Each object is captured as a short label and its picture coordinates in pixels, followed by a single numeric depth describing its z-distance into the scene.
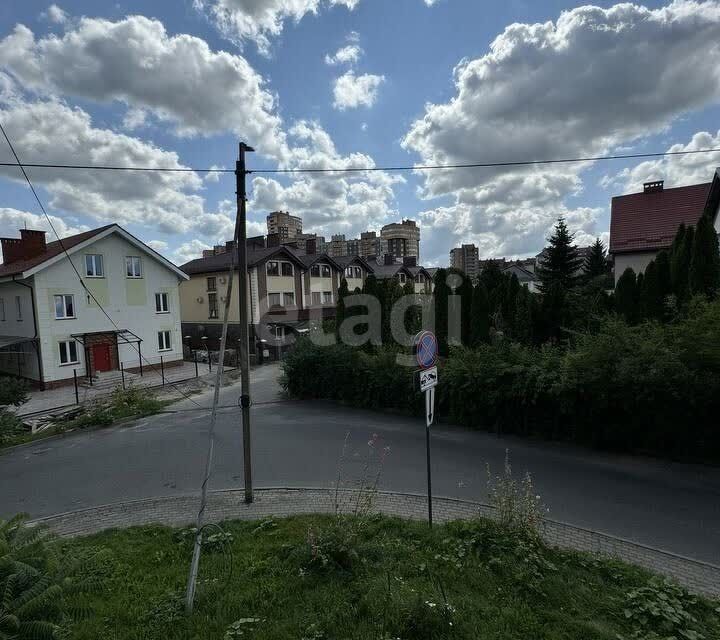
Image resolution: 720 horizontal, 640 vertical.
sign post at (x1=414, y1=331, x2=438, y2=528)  6.18
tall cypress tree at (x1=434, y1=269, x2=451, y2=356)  17.42
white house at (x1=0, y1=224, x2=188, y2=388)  20.20
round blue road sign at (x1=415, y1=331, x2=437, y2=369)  6.27
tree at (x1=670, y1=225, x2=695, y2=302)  12.95
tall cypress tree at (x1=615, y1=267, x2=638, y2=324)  14.45
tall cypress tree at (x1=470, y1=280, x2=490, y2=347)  16.61
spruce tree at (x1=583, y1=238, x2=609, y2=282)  38.38
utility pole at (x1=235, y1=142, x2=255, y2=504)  6.62
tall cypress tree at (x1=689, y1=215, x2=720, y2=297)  11.93
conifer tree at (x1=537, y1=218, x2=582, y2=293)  29.22
